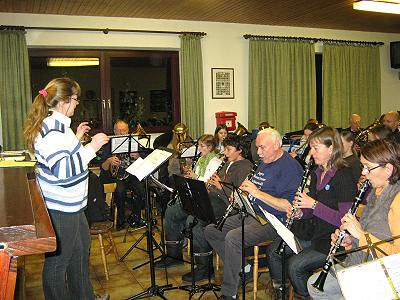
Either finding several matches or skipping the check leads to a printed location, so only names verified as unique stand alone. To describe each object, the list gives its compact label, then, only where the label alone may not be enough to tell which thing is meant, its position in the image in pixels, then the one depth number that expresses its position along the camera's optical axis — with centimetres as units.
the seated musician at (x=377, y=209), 195
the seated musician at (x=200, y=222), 349
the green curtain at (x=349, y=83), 771
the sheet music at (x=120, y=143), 440
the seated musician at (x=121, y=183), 520
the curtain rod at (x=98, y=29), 565
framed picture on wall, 696
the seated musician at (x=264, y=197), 288
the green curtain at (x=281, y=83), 710
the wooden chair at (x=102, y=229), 350
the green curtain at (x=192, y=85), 664
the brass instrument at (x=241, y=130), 594
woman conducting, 221
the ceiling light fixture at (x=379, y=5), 548
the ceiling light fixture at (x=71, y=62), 628
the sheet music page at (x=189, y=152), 476
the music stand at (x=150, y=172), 290
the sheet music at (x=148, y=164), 289
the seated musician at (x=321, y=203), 248
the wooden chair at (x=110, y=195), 423
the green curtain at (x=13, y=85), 570
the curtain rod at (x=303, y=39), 703
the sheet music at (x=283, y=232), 228
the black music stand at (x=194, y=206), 278
